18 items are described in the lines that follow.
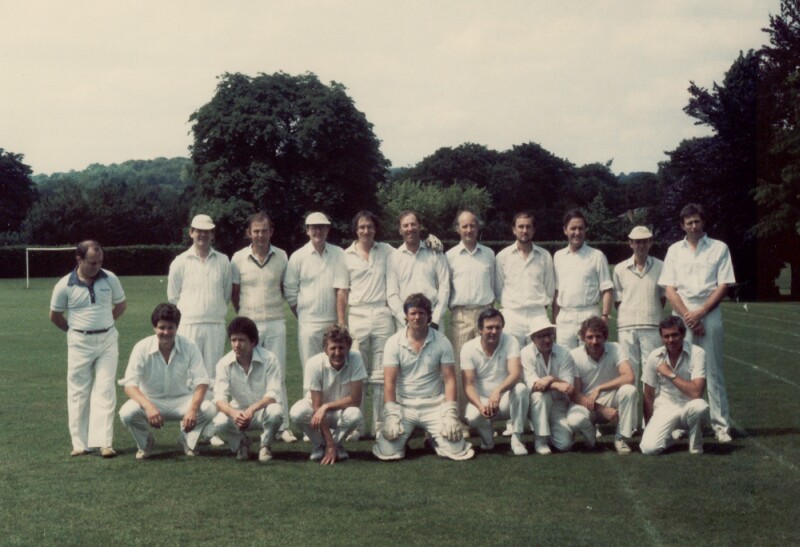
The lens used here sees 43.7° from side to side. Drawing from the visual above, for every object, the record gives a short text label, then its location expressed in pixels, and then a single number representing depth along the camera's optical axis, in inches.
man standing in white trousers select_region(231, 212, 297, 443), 379.9
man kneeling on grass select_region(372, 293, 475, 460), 332.2
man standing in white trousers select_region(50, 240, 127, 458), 344.8
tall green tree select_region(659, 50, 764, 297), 1460.4
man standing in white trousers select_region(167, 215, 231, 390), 375.2
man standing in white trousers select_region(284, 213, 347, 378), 381.7
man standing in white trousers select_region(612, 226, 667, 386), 384.5
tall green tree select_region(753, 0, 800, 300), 1369.3
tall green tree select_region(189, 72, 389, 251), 2031.3
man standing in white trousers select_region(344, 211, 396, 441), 382.9
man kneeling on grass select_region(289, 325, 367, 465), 332.8
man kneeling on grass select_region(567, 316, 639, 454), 340.4
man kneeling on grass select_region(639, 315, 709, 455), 333.7
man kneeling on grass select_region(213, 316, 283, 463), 331.9
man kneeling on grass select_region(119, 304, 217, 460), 334.0
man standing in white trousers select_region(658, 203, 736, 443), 371.6
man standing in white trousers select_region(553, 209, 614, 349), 378.3
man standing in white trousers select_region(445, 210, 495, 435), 382.3
